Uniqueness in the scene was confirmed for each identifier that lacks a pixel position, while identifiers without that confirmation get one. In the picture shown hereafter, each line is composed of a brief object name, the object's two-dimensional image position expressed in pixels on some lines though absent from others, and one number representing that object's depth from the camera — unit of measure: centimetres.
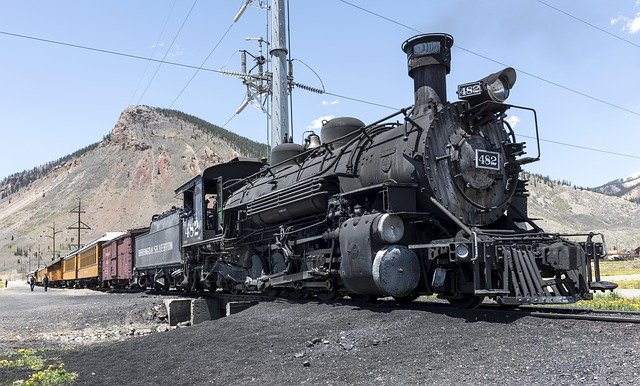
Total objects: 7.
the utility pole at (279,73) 1997
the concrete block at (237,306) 1254
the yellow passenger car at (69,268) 4391
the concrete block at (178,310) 1412
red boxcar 2677
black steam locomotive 790
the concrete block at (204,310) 1404
